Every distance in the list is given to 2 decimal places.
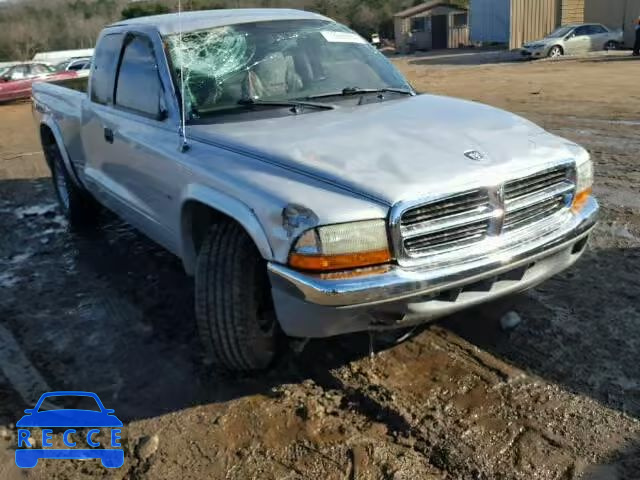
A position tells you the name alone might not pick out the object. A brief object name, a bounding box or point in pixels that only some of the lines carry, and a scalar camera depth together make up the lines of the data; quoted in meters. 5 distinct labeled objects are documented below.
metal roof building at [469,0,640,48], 32.12
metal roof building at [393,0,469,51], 44.88
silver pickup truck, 2.75
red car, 21.14
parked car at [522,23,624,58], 26.45
